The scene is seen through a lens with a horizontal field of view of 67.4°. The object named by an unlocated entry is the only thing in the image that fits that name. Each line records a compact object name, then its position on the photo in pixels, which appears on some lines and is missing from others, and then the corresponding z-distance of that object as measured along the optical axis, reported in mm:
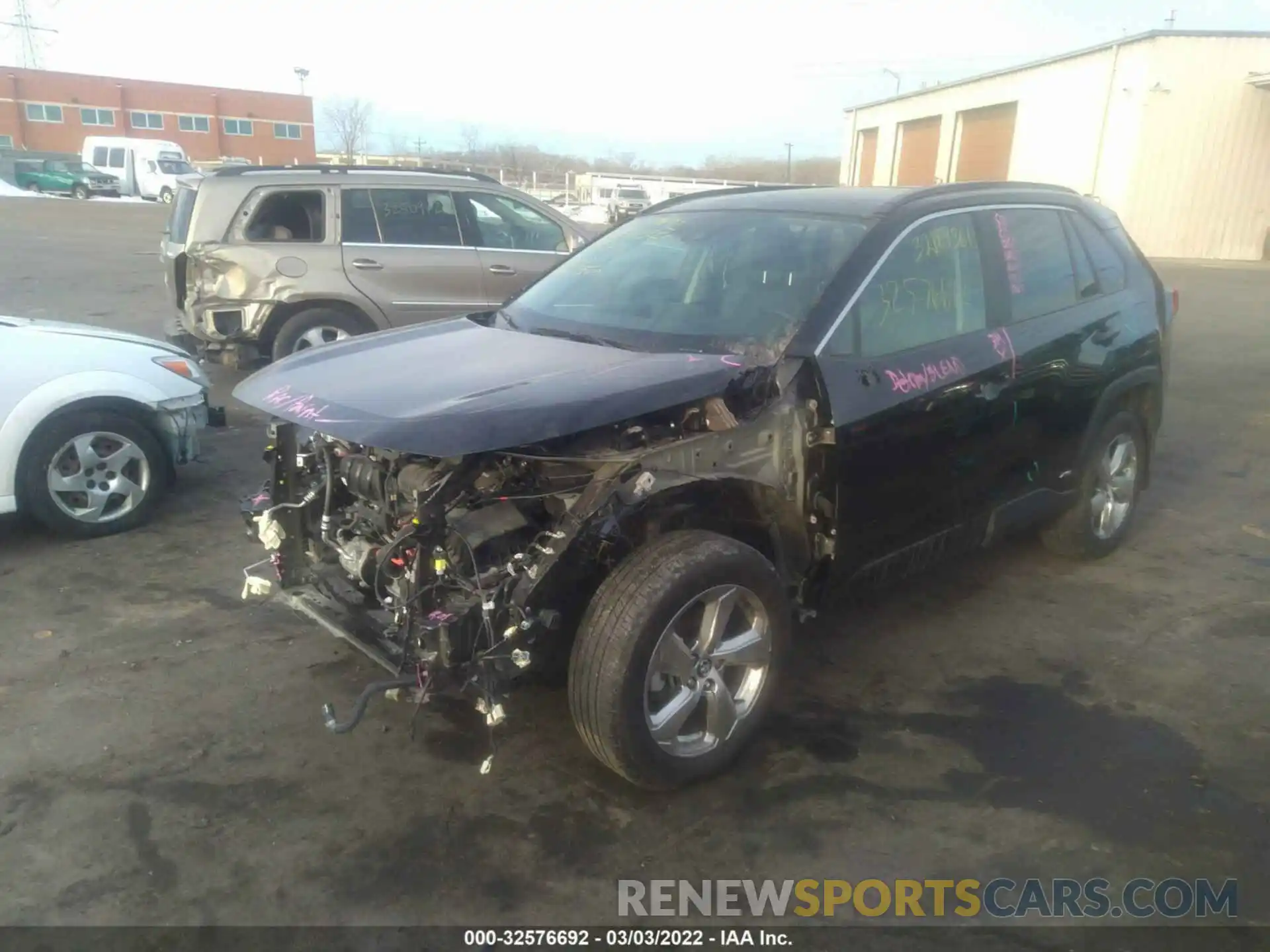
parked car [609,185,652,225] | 27873
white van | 36344
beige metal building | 24125
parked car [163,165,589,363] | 7754
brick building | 55344
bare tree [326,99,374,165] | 61094
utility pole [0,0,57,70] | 71688
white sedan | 4824
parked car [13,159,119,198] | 35875
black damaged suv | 2873
